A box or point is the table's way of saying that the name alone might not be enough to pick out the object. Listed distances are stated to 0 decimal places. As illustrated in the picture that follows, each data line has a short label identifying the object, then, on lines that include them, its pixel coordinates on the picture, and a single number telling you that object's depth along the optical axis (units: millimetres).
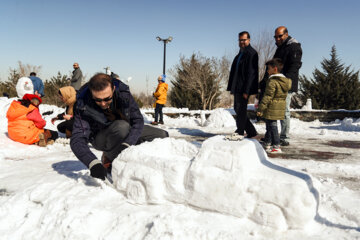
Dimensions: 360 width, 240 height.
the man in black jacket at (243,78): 4836
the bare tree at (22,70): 23434
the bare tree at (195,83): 19250
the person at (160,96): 8711
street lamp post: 15961
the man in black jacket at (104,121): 2545
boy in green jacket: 4164
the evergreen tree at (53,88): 18938
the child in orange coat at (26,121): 4738
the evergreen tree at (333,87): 14703
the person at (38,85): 9280
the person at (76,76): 10312
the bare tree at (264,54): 20502
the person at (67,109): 4676
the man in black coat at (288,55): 4480
